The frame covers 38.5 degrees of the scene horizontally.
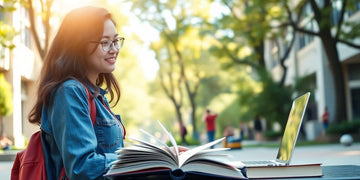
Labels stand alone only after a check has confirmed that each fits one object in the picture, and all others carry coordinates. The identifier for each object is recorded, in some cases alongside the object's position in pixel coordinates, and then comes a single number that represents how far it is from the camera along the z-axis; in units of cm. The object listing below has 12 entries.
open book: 174
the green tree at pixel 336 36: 1978
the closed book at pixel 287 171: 203
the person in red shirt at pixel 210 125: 1934
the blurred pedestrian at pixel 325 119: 2700
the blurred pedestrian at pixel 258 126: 3362
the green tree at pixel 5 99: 1977
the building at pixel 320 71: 2803
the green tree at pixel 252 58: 2325
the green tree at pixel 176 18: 3084
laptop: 215
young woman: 184
